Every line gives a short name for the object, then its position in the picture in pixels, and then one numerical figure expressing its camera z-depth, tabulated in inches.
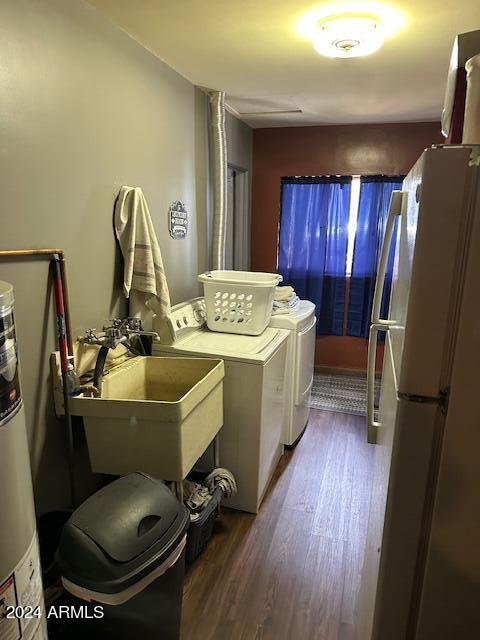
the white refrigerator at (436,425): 29.3
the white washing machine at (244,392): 87.0
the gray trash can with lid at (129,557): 48.0
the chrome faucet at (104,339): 71.3
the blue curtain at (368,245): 156.7
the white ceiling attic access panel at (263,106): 122.1
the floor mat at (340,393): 148.2
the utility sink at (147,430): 66.7
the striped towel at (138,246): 80.5
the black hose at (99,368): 71.2
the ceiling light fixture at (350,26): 68.2
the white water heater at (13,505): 31.7
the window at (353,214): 161.3
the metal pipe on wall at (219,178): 115.5
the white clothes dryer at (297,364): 108.9
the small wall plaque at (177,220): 103.3
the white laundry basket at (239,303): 98.1
